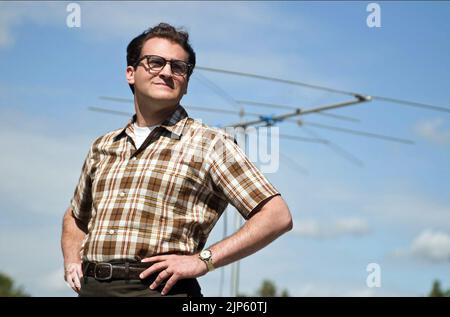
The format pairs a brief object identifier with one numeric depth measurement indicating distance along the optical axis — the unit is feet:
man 14.12
